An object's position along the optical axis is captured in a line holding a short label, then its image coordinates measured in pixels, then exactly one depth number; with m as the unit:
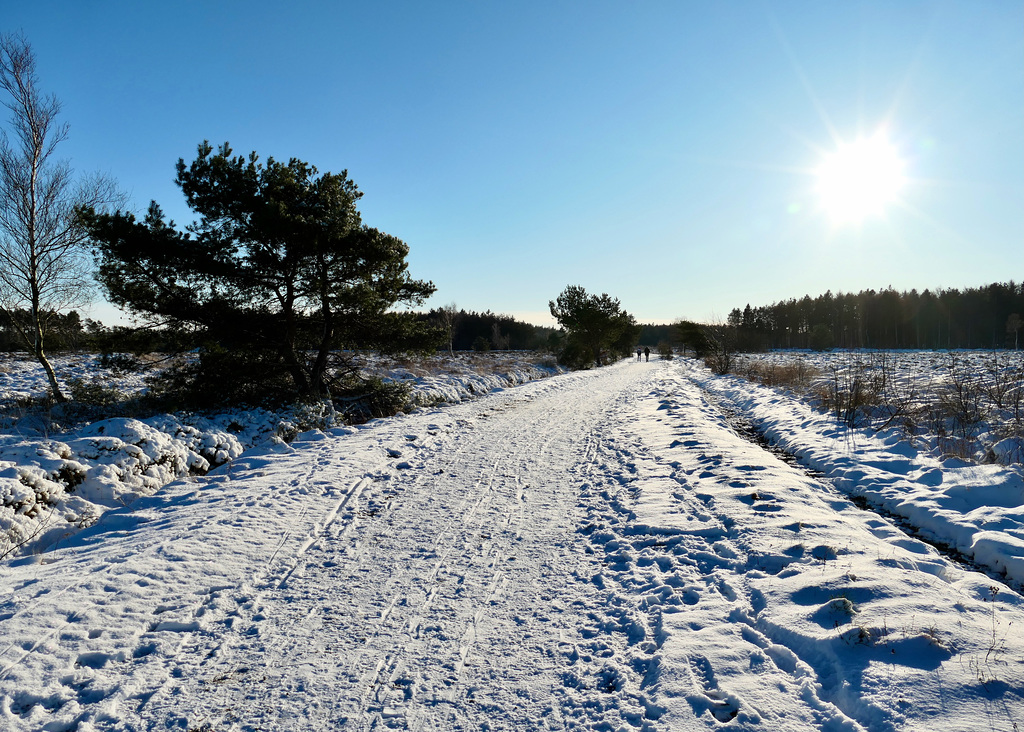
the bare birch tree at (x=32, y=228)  11.73
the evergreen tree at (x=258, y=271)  9.59
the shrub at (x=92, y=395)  10.40
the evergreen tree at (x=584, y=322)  40.56
